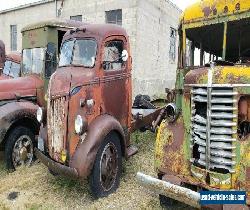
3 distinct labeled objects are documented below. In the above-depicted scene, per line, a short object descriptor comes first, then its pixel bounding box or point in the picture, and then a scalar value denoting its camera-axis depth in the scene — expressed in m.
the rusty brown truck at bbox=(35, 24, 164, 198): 3.03
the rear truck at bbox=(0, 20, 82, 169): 3.91
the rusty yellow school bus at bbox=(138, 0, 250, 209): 2.19
